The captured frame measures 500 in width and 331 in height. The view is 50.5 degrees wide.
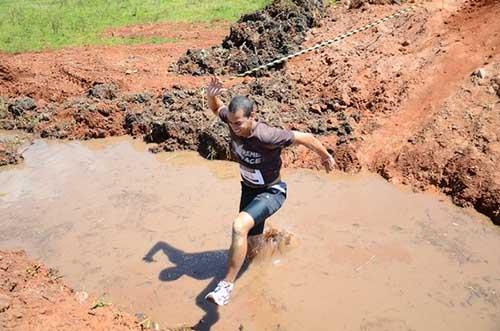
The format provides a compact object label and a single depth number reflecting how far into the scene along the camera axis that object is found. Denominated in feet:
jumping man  14.98
